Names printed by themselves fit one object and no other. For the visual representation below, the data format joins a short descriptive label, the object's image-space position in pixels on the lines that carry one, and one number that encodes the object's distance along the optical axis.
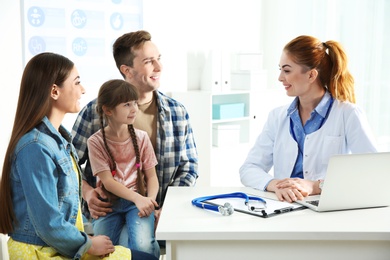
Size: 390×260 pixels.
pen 1.64
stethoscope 1.62
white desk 1.46
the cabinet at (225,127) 4.11
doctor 2.18
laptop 1.57
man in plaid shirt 2.33
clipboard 1.63
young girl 2.06
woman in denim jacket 1.50
